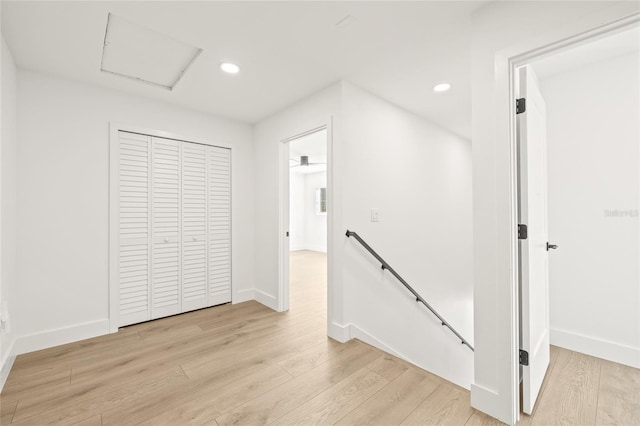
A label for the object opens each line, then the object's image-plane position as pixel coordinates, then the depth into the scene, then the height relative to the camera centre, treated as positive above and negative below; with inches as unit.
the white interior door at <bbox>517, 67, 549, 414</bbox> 61.4 -6.7
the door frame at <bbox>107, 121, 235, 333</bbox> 108.3 -4.3
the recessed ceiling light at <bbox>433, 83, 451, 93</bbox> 107.3 +51.1
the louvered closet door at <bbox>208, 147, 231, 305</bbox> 138.3 -4.7
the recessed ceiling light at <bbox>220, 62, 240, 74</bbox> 91.7 +50.8
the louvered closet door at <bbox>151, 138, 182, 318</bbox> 121.3 -5.3
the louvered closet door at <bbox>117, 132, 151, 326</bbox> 112.7 -5.2
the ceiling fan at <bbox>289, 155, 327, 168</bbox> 252.6 +51.9
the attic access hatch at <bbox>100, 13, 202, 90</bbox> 76.7 +51.7
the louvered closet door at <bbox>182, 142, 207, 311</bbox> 129.9 -5.1
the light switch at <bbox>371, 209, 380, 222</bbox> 111.6 -0.3
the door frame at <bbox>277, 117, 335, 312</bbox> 131.3 -6.4
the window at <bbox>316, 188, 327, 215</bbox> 347.0 +17.5
